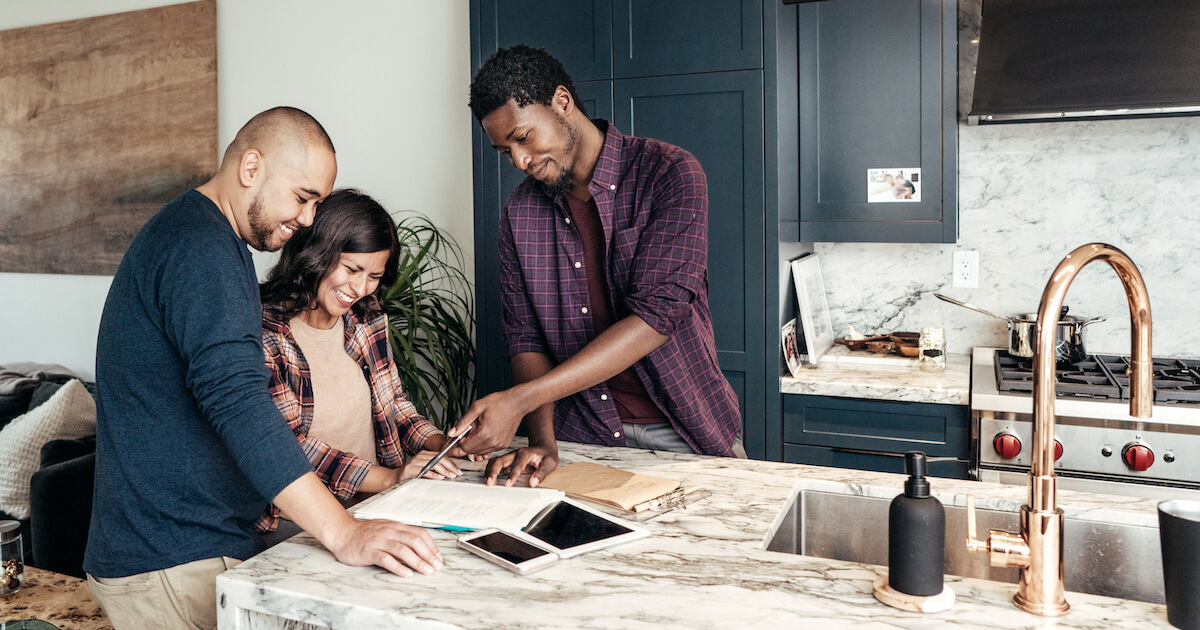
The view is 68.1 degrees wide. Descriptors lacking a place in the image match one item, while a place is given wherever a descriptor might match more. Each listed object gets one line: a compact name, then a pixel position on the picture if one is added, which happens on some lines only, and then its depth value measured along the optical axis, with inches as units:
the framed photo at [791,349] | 109.0
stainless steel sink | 53.7
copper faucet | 41.8
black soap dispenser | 43.0
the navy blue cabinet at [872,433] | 101.7
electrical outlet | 121.3
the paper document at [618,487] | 58.2
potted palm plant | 122.6
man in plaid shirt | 73.8
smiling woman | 74.5
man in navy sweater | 53.1
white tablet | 51.6
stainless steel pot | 108.5
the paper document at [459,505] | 55.3
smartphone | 48.7
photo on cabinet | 112.0
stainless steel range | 91.0
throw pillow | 134.4
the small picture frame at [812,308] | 113.9
